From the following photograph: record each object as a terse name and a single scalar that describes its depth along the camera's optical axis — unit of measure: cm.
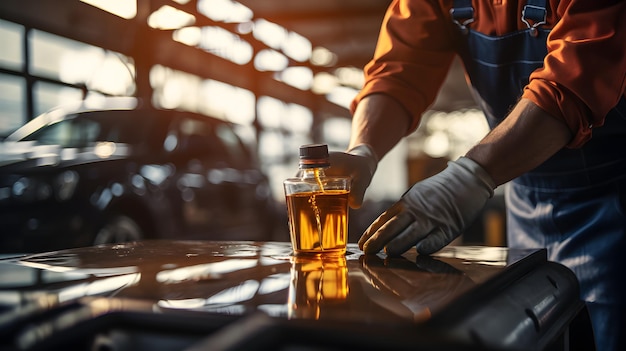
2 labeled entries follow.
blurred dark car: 324
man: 98
